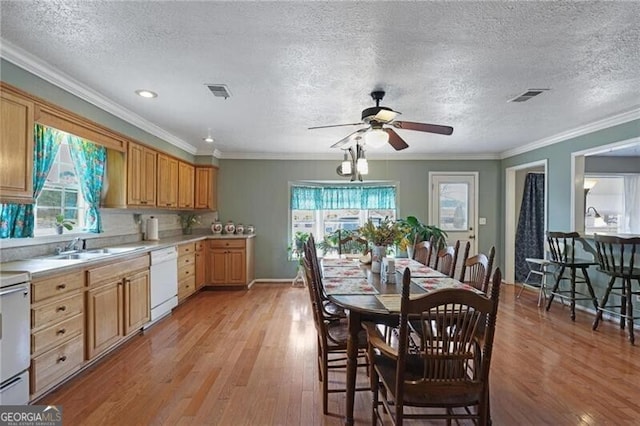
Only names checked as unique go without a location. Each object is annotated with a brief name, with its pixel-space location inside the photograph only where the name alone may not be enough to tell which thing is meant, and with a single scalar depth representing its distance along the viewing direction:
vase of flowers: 3.01
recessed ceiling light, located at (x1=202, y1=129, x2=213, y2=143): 4.86
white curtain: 6.74
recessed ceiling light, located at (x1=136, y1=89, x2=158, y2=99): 3.23
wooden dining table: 2.03
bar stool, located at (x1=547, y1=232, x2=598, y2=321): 4.36
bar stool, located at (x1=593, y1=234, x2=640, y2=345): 3.59
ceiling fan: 2.77
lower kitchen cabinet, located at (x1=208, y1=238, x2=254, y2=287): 5.85
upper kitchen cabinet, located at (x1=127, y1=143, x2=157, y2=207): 4.07
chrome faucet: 3.37
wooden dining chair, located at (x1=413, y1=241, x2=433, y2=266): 3.66
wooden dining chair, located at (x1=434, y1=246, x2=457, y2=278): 3.08
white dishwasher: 4.04
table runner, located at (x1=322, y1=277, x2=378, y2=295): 2.36
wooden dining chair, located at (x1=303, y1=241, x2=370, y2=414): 2.30
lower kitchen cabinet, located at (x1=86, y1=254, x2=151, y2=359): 2.91
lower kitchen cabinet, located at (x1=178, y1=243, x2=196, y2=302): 4.86
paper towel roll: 4.95
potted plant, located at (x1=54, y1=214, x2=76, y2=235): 3.39
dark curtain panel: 6.58
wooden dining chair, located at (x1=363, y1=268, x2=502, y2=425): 1.56
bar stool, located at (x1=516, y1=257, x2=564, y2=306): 4.92
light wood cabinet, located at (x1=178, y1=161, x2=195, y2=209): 5.47
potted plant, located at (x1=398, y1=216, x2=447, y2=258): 5.87
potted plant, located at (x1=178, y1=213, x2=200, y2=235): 6.29
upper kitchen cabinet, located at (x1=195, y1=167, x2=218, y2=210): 6.10
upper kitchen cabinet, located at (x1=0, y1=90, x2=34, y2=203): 2.35
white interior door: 6.60
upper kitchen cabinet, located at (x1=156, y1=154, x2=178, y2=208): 4.81
